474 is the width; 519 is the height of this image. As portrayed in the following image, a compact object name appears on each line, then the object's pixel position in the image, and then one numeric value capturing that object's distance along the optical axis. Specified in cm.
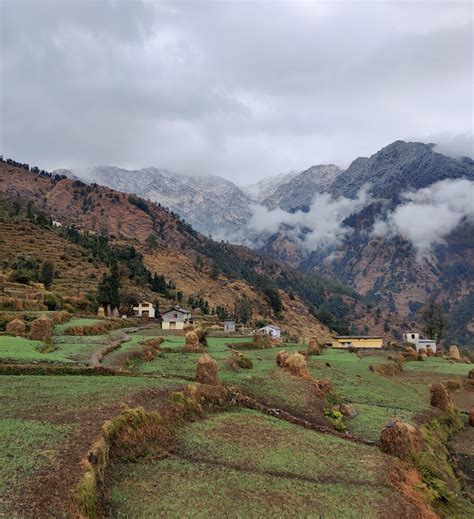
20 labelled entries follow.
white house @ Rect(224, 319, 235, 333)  7113
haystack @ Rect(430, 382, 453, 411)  3077
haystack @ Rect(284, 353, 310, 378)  3068
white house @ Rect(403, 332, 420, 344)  8924
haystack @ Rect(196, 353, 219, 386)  2505
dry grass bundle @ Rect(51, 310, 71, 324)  4310
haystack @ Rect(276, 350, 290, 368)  3279
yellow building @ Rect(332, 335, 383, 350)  7875
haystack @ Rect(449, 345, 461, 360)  6383
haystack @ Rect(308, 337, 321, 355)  5127
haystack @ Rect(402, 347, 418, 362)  5774
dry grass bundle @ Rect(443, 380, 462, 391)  4090
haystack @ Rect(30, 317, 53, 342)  3369
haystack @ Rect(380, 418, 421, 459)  1966
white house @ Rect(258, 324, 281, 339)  7798
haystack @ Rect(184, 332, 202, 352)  3947
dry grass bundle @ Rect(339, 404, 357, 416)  2572
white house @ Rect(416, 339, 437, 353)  8296
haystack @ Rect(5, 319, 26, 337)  3528
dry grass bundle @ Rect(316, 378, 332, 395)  2893
